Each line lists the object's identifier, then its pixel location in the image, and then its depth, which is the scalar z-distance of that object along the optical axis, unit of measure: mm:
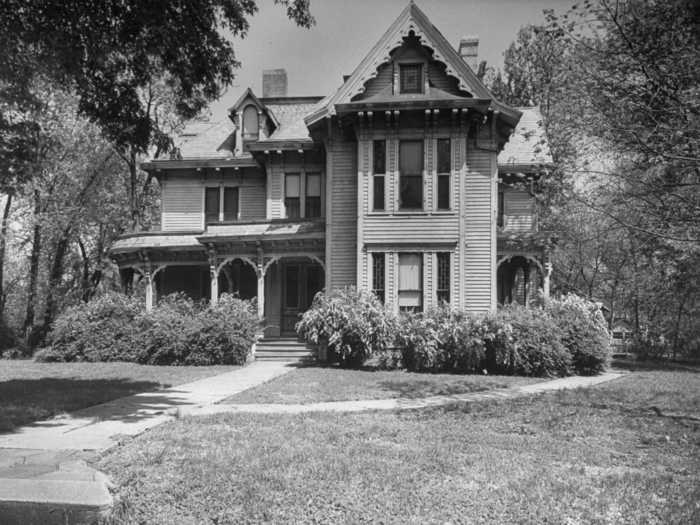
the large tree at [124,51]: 9130
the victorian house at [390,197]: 19188
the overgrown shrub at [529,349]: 15281
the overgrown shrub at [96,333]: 19062
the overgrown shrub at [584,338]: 16109
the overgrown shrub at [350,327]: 16016
